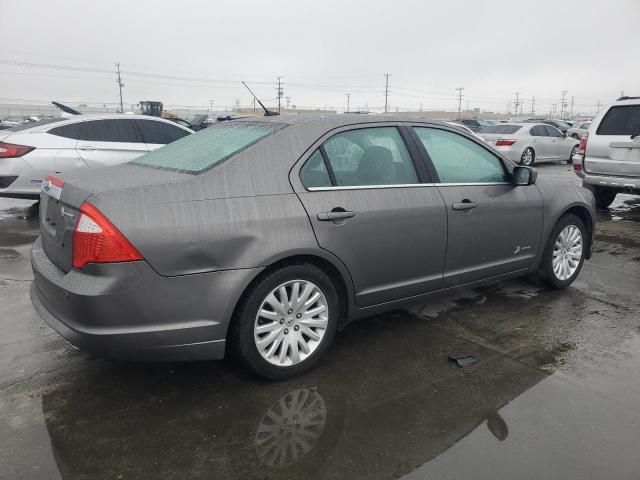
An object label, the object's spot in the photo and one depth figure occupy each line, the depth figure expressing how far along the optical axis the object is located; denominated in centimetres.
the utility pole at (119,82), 7814
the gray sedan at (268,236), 258
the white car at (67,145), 698
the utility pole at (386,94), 9172
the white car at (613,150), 764
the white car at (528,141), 1678
